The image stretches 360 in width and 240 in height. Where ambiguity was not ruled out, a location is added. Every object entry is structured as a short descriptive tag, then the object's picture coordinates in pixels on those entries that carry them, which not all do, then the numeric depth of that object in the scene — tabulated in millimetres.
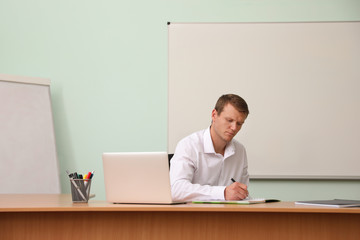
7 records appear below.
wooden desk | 1693
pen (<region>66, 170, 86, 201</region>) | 1975
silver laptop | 1844
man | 2529
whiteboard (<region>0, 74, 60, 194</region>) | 3531
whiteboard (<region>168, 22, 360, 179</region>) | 3611
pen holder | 1977
